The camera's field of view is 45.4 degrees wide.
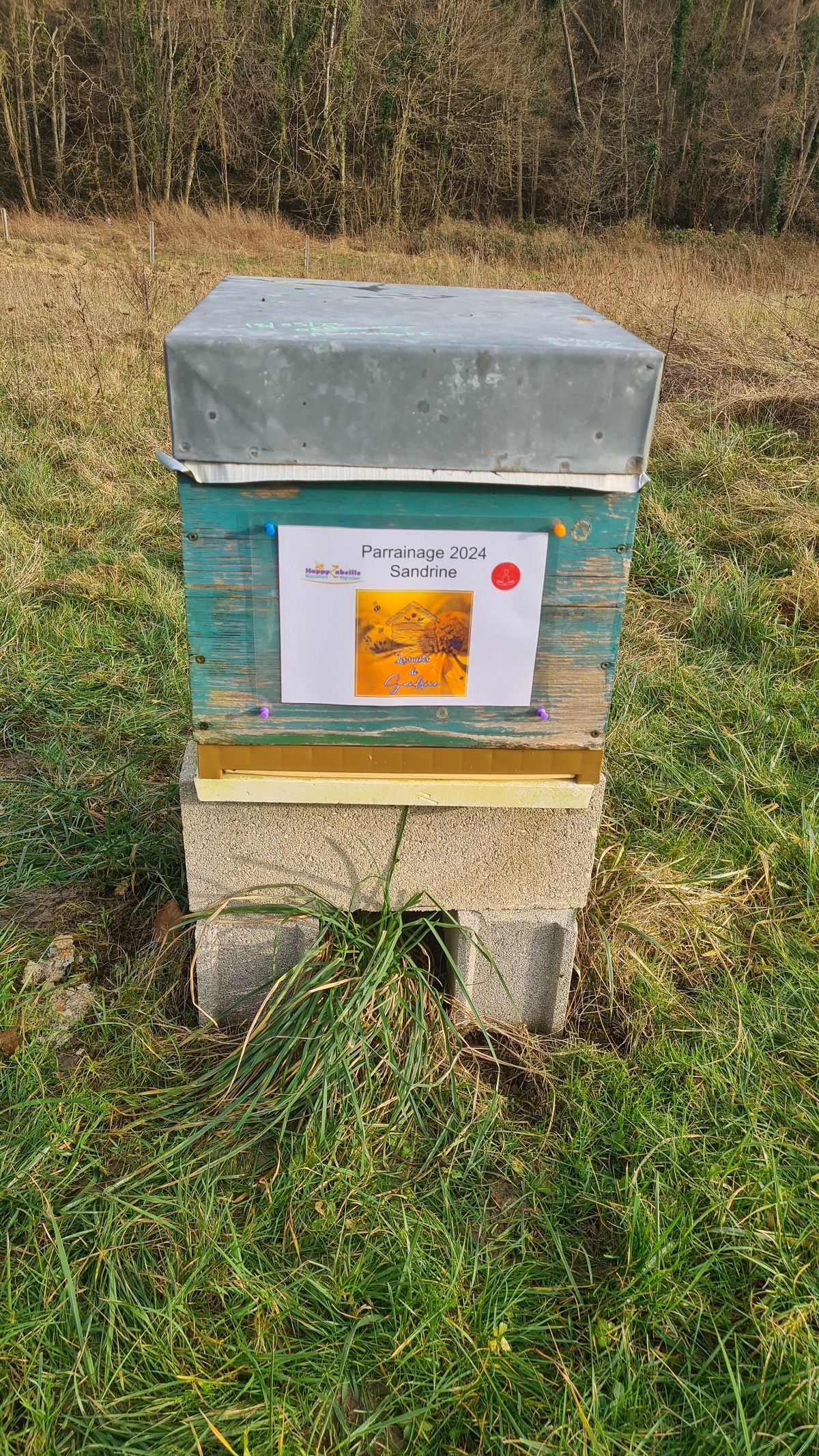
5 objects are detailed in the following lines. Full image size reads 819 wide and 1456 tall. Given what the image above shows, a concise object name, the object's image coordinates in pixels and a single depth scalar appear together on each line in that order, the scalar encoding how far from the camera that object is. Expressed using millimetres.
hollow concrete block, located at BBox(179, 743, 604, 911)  2266
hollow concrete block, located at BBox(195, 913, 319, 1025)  2369
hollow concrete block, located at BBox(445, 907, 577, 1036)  2424
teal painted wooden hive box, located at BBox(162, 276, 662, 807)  1814
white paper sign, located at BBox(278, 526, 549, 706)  1965
